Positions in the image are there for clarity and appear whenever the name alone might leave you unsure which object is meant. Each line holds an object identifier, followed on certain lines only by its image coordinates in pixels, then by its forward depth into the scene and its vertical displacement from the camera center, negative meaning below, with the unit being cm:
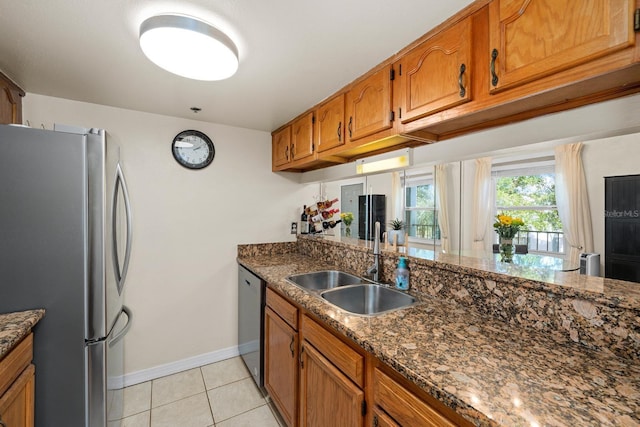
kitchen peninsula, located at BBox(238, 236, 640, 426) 66 -47
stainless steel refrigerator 119 -21
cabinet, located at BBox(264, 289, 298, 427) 155 -93
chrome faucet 174 -32
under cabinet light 170 +35
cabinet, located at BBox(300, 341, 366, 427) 109 -84
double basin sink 157 -52
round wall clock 236 +57
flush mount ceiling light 112 +75
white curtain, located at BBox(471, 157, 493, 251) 147 +5
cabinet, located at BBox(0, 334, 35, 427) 97 -68
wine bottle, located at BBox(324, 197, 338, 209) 264 +9
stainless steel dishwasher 200 -90
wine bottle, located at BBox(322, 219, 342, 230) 259 -12
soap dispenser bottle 156 -37
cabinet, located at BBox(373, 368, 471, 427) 76 -62
